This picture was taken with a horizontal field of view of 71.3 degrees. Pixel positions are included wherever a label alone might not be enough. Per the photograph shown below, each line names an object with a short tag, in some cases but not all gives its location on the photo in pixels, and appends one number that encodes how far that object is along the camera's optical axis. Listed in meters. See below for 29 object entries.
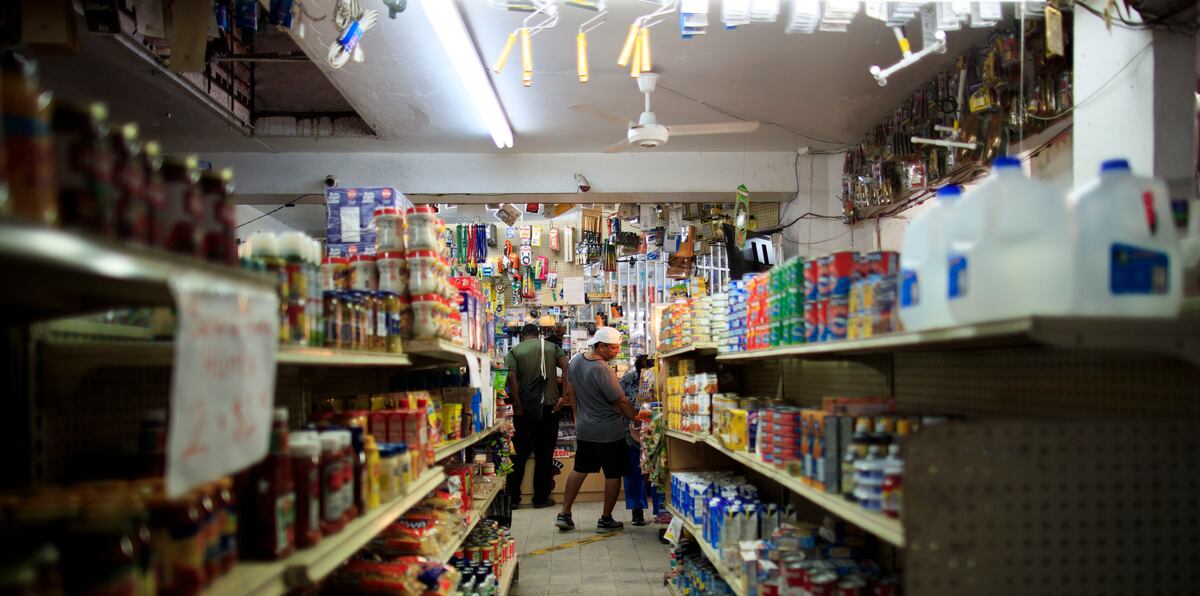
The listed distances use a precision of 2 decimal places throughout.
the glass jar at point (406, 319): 3.35
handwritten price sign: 1.19
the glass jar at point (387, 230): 3.43
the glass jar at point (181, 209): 1.36
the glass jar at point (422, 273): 3.35
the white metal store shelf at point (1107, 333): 1.57
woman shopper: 8.53
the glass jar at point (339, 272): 3.48
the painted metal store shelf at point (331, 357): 1.90
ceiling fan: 5.70
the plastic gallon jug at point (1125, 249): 1.66
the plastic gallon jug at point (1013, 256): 1.66
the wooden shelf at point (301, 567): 1.58
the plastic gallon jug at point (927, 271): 2.00
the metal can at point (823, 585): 2.79
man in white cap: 8.02
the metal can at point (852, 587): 2.73
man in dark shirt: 9.06
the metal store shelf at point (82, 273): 0.89
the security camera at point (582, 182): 8.03
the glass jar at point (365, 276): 3.47
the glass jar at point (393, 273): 3.38
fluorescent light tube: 4.56
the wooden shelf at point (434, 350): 3.29
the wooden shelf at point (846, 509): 1.95
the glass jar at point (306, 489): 1.90
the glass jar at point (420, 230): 3.39
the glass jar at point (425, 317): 3.33
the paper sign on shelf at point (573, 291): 11.59
